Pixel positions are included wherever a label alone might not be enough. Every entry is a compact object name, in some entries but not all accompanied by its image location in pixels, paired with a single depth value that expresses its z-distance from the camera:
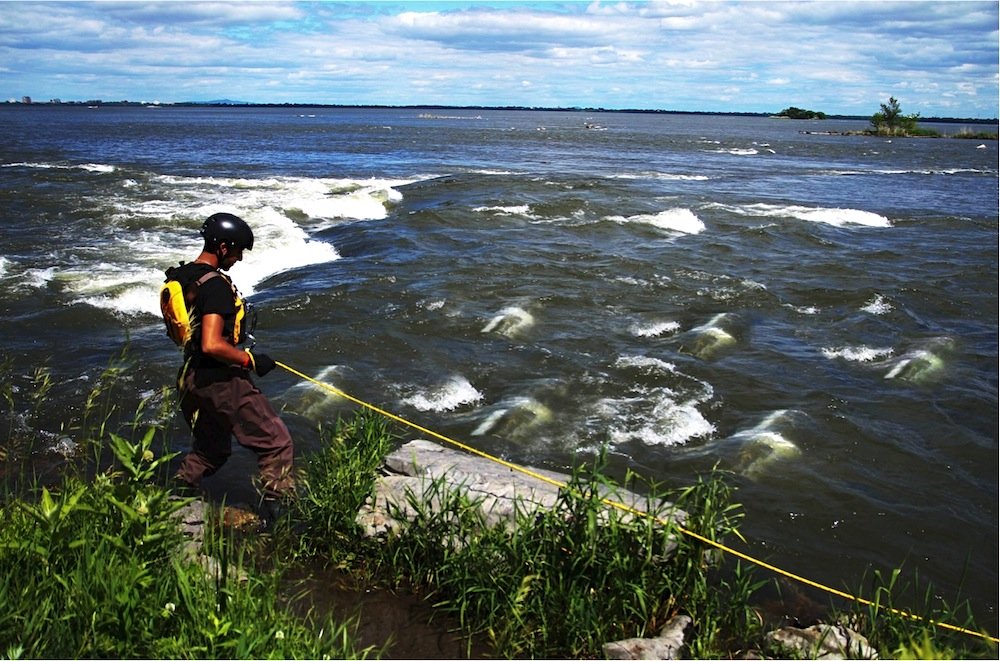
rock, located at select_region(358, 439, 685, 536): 5.64
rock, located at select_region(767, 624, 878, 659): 4.48
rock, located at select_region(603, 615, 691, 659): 4.46
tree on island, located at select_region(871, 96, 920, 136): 105.69
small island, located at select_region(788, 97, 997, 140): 104.94
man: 5.38
